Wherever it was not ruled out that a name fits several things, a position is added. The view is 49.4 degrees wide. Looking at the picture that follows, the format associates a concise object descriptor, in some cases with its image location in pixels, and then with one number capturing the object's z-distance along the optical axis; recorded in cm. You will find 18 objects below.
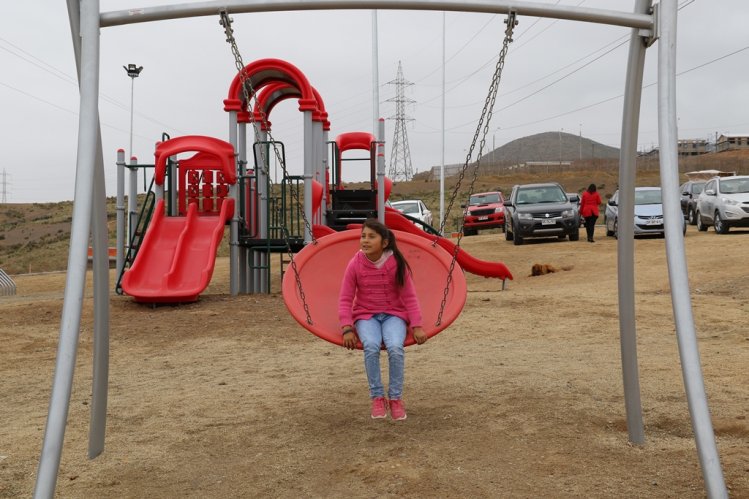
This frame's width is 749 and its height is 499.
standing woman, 2116
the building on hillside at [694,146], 10118
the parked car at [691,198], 2612
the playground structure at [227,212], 1247
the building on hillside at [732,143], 9158
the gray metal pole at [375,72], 3356
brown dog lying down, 1636
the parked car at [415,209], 2592
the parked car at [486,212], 2900
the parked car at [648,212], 2031
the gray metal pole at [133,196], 1434
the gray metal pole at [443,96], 4304
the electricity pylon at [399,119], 5914
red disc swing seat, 512
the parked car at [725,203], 2030
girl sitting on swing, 496
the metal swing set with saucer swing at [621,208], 329
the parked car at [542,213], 2133
